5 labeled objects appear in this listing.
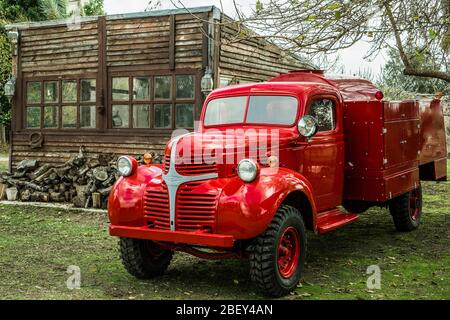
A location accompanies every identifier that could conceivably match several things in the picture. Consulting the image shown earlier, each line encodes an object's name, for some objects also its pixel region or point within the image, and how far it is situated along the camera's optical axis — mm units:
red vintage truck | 5227
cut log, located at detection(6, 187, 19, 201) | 12297
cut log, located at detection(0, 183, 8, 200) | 12445
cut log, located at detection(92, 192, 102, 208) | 11102
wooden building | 12094
